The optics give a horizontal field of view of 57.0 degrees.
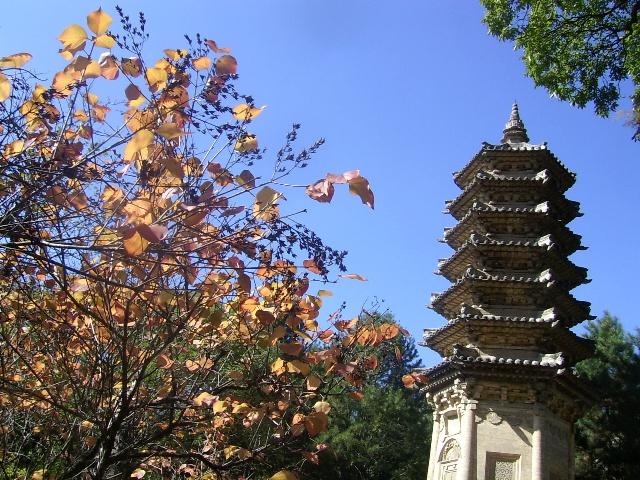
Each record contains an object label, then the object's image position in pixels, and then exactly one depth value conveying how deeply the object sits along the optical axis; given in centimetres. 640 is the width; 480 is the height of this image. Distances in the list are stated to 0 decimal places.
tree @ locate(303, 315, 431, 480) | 2497
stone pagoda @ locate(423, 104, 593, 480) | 1170
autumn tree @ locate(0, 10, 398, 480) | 329
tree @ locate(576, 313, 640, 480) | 2156
